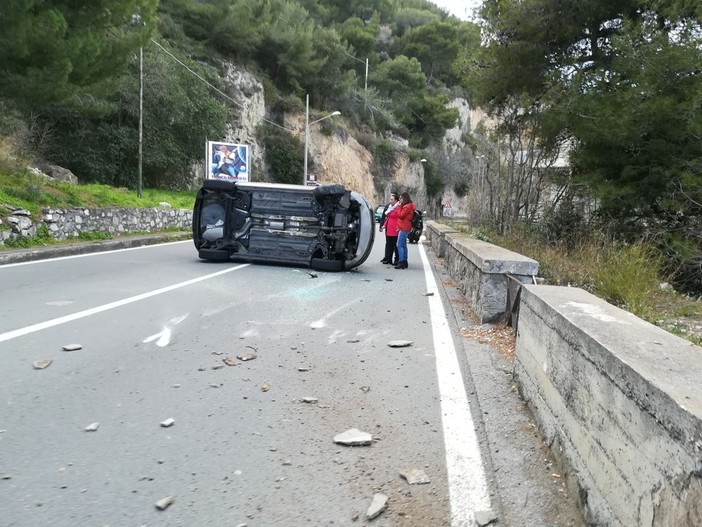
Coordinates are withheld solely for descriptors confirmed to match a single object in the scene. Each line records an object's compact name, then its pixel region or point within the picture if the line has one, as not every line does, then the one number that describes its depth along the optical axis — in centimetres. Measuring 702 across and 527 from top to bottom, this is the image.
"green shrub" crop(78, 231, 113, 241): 1628
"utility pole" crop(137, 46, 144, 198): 2403
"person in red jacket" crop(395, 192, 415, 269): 1297
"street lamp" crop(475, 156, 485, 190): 2278
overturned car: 1151
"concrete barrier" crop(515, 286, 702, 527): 194
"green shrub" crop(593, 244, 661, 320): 612
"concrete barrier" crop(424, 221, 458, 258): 1781
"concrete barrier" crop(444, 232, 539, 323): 631
